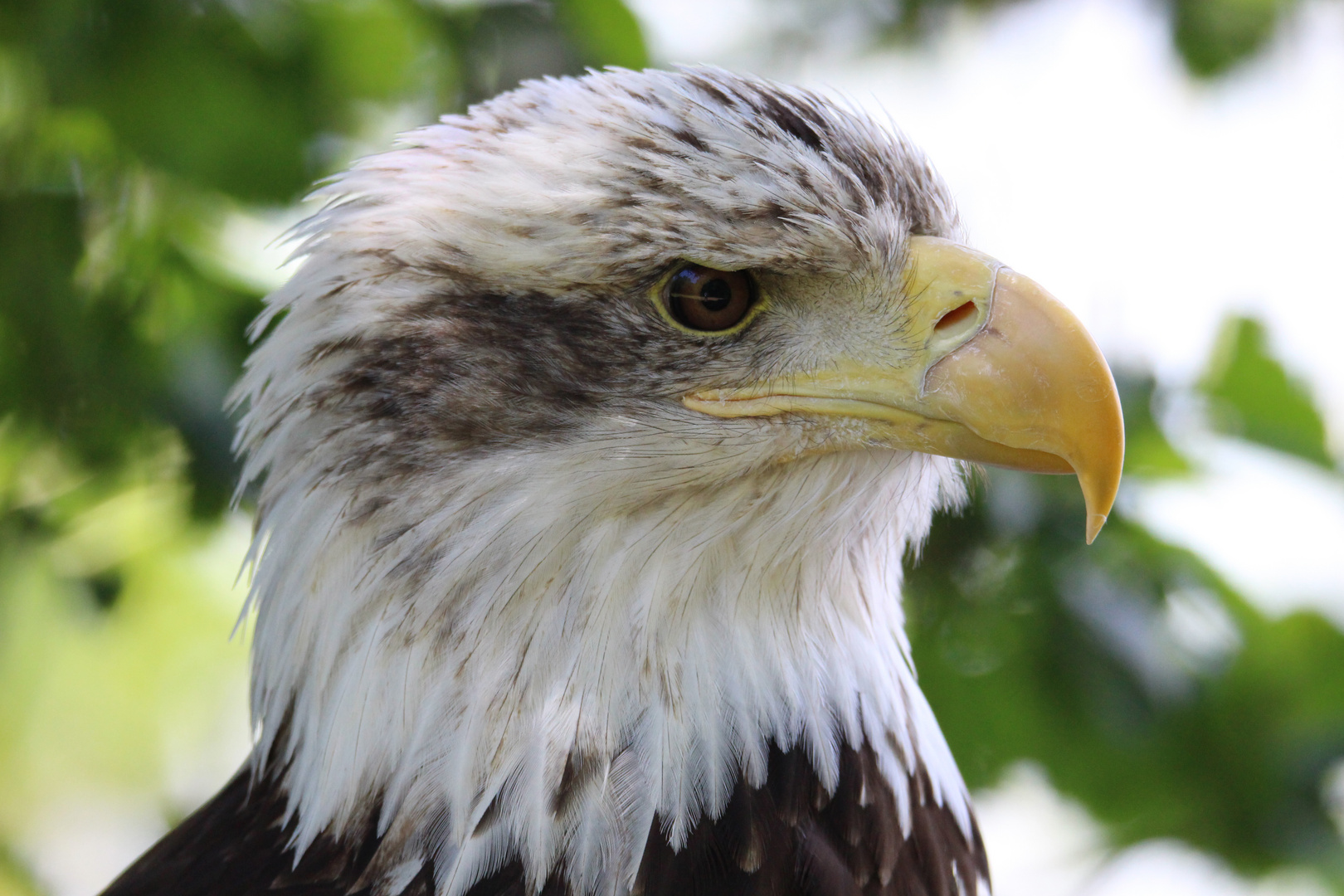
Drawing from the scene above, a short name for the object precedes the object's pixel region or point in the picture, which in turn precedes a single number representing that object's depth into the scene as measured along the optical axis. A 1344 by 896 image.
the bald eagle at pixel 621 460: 3.46
